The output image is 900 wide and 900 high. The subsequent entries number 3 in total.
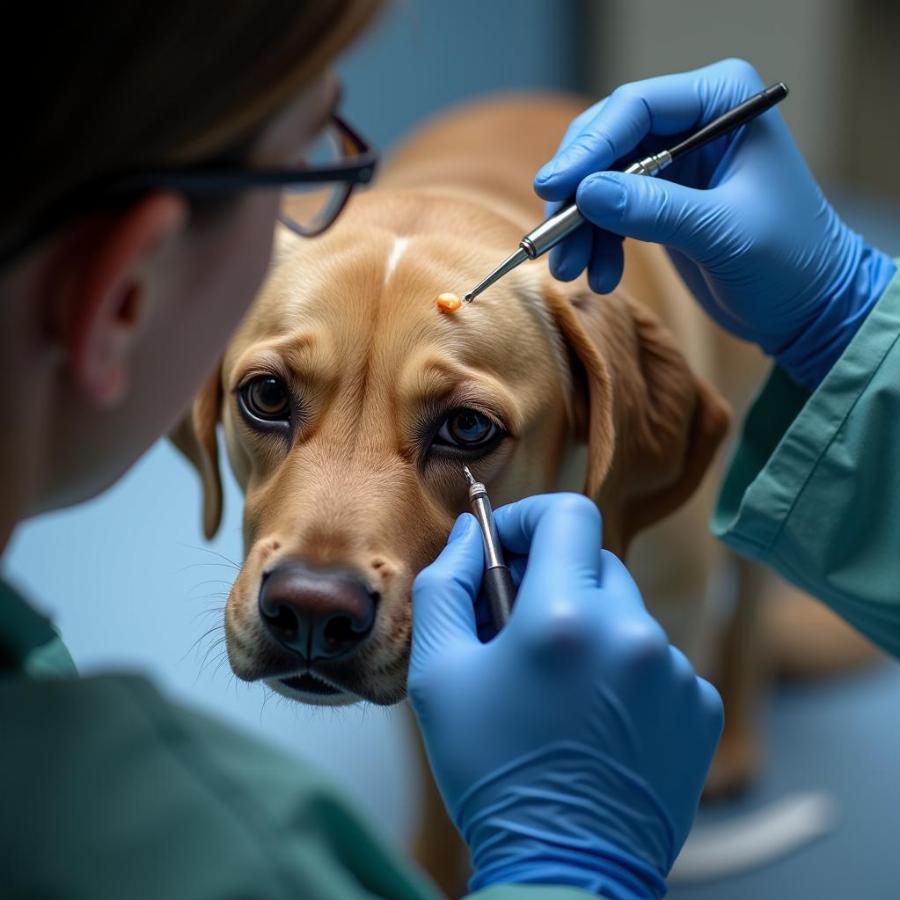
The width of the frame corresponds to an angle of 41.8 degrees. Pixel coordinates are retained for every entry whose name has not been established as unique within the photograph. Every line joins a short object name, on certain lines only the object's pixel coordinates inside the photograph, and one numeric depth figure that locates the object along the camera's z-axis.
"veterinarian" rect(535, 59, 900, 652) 1.09
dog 1.01
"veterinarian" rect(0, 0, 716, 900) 0.63
